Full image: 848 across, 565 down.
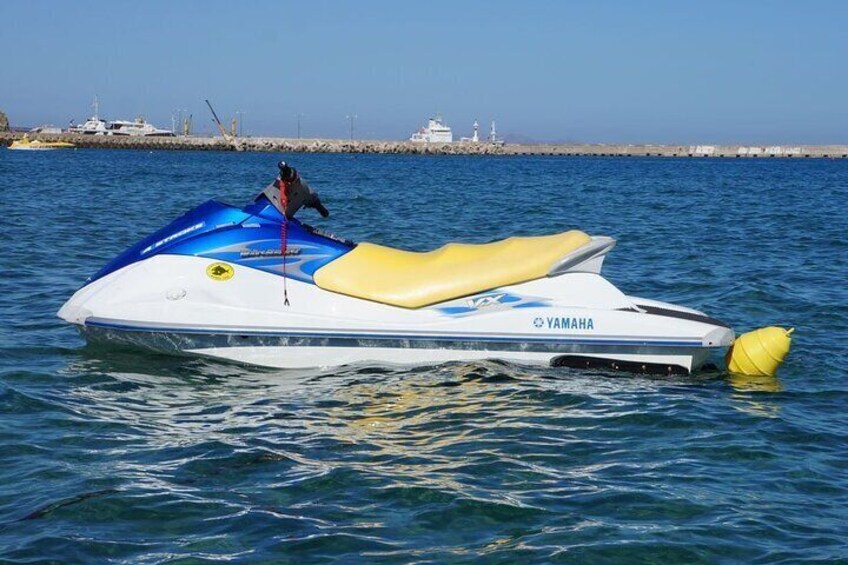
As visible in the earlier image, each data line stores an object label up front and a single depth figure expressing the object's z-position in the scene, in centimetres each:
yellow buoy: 819
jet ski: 789
